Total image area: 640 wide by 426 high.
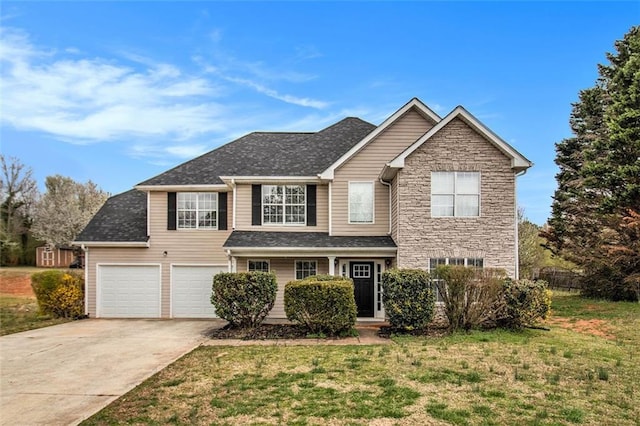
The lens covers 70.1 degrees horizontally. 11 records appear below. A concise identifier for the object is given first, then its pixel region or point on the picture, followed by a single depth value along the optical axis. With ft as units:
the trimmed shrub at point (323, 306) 41.91
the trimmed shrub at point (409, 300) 42.65
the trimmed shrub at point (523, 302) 42.73
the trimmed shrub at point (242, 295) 44.70
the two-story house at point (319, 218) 49.52
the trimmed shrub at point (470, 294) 41.96
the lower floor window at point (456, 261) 49.39
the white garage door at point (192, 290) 58.54
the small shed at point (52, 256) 140.77
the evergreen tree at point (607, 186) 65.26
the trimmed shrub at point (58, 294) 57.11
